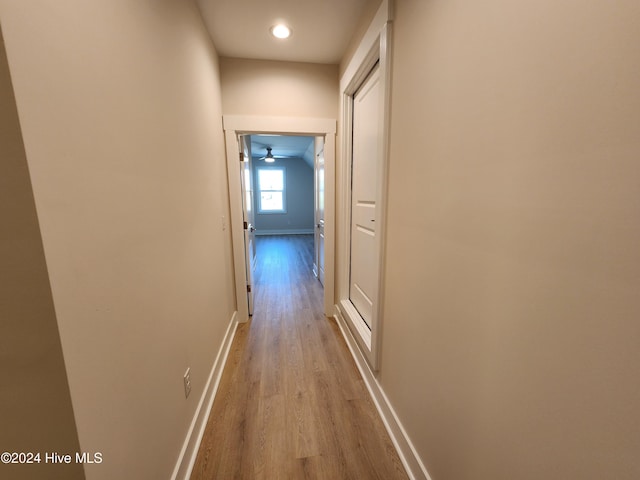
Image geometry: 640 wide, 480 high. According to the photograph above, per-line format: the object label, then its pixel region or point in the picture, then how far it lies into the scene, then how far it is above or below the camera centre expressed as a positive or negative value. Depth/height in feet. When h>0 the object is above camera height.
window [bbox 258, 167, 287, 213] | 26.89 +0.45
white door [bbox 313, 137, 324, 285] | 10.07 -0.53
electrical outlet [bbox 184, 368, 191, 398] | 4.14 -3.02
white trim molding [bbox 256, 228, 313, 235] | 27.76 -4.00
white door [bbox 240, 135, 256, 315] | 8.49 -1.06
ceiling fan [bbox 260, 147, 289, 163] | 21.55 +3.32
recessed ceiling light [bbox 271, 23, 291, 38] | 6.16 +3.94
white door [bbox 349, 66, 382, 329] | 5.89 -0.03
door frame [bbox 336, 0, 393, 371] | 4.47 +0.64
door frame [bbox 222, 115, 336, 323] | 7.66 +0.92
